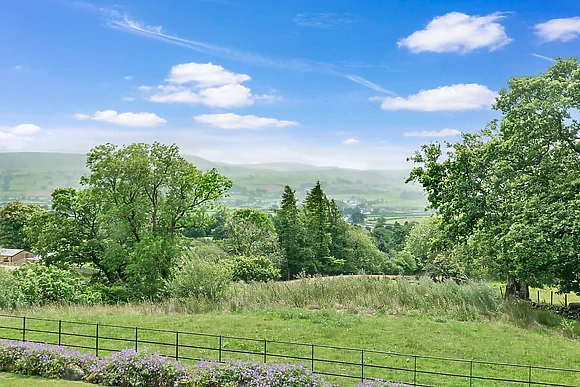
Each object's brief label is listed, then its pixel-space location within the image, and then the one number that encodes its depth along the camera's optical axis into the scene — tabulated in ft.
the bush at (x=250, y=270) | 101.06
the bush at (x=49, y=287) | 66.18
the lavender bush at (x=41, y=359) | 37.47
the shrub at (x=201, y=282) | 65.57
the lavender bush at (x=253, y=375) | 33.01
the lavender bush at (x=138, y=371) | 35.27
